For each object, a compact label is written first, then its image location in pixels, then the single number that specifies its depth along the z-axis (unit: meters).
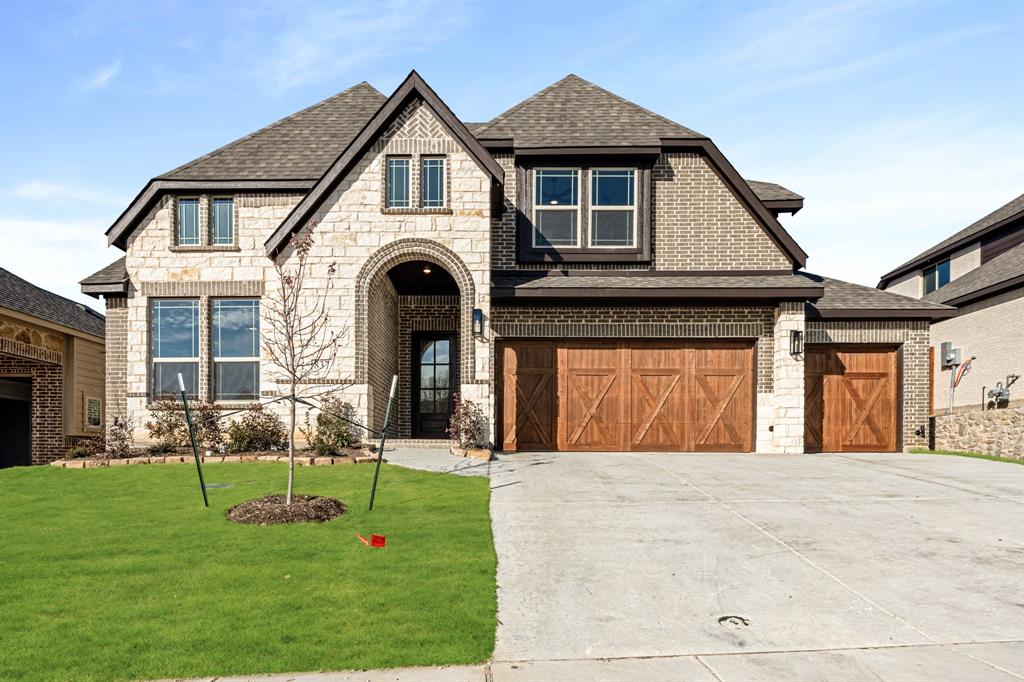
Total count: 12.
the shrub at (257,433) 14.00
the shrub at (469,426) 13.99
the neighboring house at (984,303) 19.56
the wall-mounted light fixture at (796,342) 14.81
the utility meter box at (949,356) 20.11
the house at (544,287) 14.54
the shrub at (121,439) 14.12
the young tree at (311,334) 14.31
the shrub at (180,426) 14.42
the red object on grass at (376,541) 7.37
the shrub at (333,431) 13.38
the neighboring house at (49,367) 18.45
